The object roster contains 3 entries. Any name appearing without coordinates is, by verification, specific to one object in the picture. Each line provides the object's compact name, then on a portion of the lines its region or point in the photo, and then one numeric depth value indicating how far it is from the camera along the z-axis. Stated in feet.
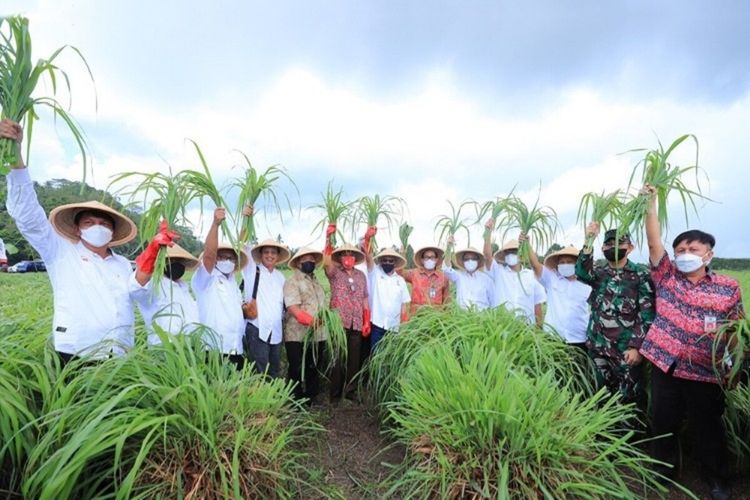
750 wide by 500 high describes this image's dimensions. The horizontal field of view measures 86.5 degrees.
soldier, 10.88
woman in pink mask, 14.93
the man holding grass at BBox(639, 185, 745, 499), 9.25
